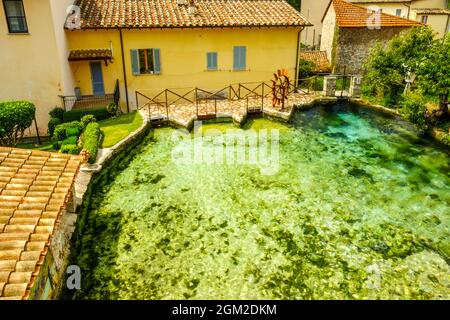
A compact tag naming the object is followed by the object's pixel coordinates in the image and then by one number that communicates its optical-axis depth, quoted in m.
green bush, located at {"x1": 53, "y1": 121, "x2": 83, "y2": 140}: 15.71
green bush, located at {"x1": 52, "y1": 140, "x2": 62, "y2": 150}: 15.01
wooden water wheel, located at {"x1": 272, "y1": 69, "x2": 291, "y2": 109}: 20.14
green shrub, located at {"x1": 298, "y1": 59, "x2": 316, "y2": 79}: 26.02
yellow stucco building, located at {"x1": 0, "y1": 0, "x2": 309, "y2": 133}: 17.19
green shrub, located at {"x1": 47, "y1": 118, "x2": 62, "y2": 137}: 17.12
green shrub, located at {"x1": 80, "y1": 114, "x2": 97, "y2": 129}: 16.91
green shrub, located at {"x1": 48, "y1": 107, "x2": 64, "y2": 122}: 17.80
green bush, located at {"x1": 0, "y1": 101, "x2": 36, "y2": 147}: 13.81
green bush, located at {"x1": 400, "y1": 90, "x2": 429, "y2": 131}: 17.95
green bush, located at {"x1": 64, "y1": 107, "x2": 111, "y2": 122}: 17.69
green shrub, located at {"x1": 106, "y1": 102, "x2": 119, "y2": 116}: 18.66
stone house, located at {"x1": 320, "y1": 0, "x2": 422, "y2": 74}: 27.33
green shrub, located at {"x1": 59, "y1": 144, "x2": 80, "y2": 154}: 13.57
